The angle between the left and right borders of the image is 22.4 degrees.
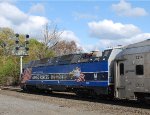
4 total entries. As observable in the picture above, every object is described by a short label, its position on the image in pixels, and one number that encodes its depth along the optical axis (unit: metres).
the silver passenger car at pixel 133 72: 20.37
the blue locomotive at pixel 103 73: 20.84
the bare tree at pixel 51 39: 75.12
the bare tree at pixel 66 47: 87.31
